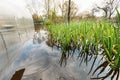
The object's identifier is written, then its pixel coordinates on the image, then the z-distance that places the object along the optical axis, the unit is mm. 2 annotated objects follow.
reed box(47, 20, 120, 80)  581
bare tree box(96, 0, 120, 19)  8880
